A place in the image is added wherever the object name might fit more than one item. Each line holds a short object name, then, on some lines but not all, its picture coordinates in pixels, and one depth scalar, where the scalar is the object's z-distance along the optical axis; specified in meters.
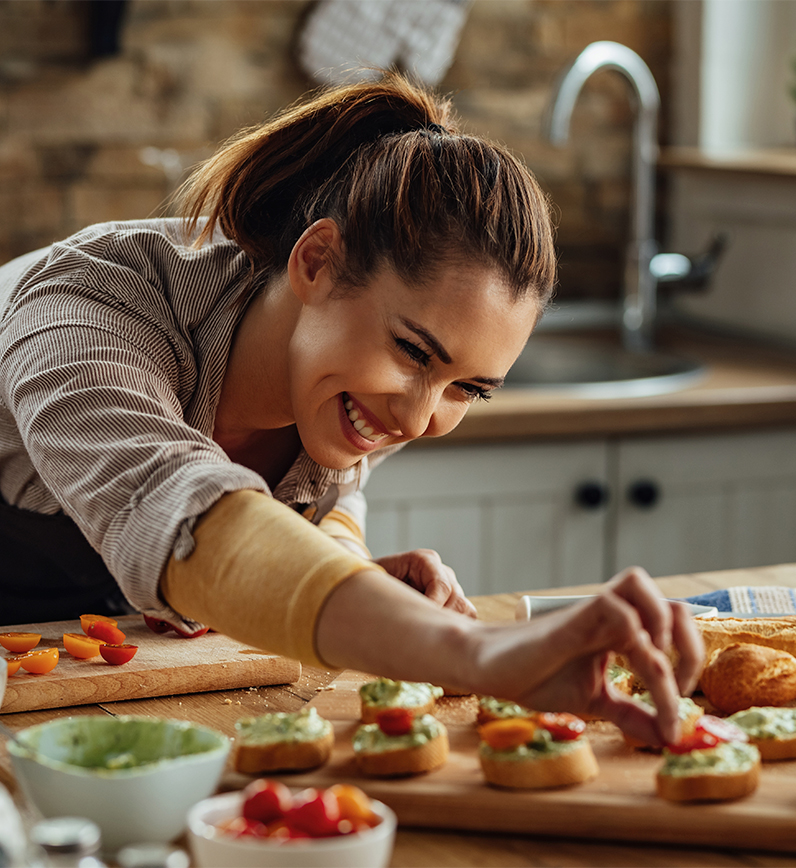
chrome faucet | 2.83
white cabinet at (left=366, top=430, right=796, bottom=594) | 2.36
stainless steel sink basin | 2.79
